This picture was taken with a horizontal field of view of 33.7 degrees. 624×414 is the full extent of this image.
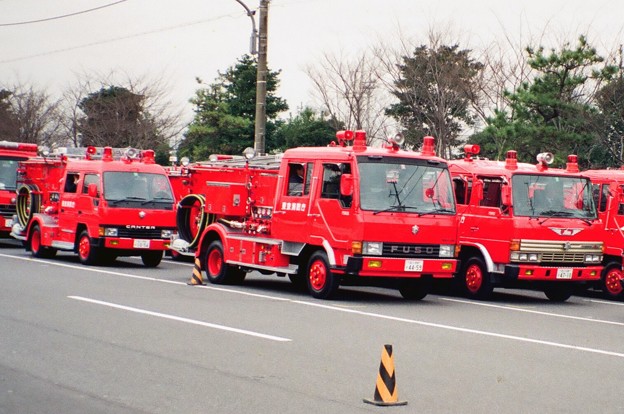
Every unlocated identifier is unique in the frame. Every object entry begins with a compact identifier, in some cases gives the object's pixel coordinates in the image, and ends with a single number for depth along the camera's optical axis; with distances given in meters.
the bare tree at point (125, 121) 51.72
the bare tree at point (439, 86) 37.06
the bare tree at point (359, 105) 39.78
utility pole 26.81
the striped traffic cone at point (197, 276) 19.34
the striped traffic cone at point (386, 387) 8.14
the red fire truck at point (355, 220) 16.66
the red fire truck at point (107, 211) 23.02
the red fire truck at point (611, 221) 19.84
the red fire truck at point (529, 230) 18.22
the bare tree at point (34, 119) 57.47
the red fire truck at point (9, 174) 29.08
